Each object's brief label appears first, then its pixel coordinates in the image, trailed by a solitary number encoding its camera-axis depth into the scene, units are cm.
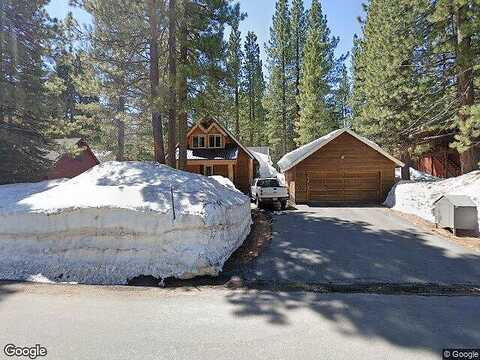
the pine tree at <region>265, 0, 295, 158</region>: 3691
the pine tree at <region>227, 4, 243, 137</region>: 1272
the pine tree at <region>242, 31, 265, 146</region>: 4096
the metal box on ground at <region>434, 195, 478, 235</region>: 1016
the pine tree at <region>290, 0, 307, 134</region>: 3641
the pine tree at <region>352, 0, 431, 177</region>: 1603
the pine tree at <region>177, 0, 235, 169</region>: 1207
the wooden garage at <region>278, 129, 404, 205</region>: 1970
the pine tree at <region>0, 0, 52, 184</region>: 1165
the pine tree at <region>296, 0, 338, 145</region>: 3222
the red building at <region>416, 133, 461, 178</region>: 2278
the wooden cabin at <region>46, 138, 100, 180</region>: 2510
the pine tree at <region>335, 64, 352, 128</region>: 3612
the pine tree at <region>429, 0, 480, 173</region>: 1130
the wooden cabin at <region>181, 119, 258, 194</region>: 2452
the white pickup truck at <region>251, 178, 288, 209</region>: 1722
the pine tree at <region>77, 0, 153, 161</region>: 1090
